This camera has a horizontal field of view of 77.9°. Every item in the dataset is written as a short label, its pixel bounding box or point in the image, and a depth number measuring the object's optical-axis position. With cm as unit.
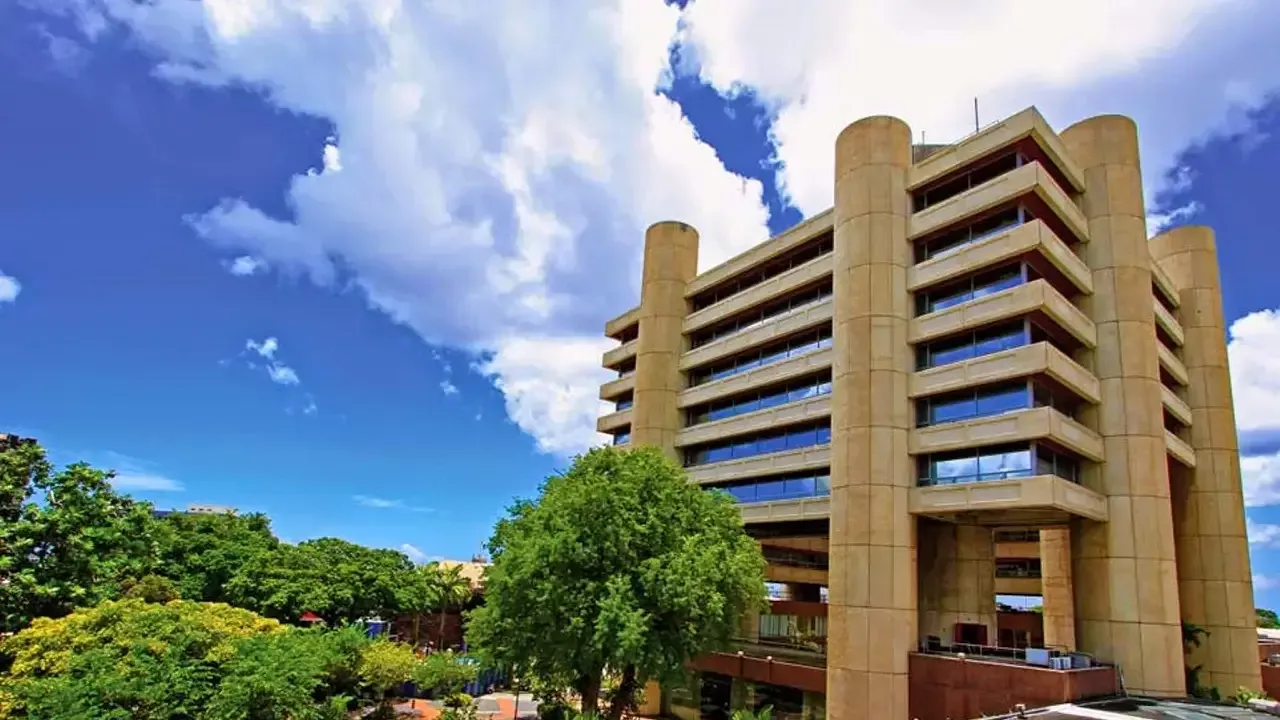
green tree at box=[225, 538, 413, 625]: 5697
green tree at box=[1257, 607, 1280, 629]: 11469
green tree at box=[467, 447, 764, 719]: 3047
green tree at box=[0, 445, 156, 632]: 3619
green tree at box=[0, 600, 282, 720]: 2791
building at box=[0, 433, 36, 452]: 4034
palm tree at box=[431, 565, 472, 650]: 7575
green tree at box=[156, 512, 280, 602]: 5838
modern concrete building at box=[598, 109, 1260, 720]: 3216
